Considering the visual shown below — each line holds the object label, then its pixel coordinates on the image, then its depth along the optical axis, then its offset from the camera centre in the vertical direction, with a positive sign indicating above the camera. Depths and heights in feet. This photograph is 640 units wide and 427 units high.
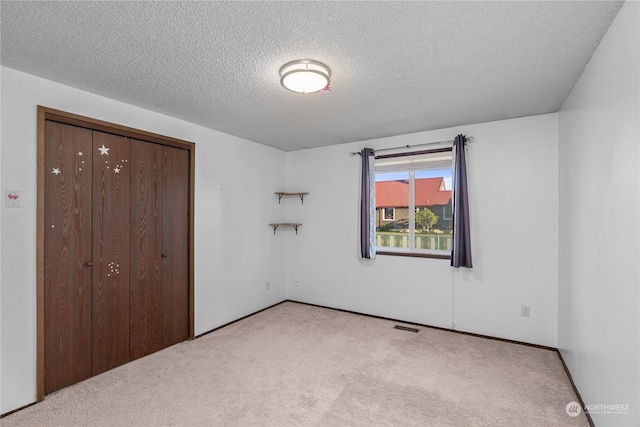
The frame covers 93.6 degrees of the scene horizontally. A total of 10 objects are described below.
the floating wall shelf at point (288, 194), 15.40 +1.03
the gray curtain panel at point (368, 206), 13.43 +0.34
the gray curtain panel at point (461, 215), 11.27 -0.06
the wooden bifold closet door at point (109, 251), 7.91 -1.11
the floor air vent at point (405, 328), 12.06 -4.67
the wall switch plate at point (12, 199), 7.03 +0.37
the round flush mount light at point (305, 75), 6.80 +3.20
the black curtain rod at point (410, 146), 11.62 +2.92
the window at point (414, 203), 12.62 +0.45
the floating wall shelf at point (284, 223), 15.30 -0.53
